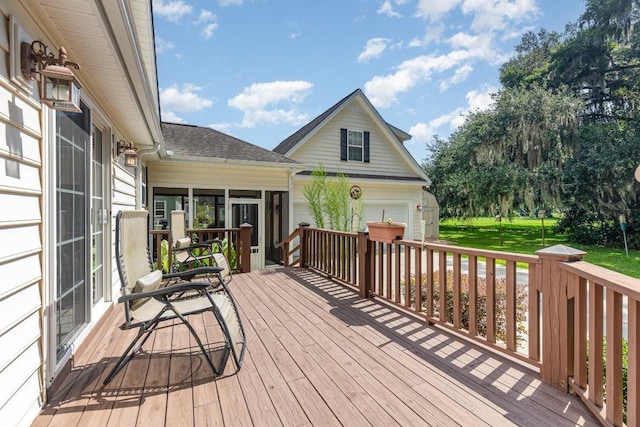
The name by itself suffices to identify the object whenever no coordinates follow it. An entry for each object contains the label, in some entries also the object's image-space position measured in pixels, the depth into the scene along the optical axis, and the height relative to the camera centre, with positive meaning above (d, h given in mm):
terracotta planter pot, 3783 -263
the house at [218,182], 7566 +716
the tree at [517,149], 12359 +2401
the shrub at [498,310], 3816 -1332
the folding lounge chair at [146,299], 2291 -621
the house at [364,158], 10484 +1753
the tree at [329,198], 8289 +296
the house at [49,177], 1622 +226
